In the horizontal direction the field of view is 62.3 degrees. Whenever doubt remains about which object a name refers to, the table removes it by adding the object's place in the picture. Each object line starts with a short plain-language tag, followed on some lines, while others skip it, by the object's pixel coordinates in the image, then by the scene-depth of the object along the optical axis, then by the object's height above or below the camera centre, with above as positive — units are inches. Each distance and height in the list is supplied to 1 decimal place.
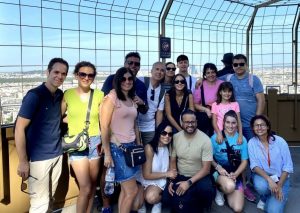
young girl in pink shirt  116.1 -2.0
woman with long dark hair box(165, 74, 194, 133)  113.9 -0.5
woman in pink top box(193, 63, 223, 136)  119.5 +3.3
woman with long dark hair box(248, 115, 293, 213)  105.0 -27.9
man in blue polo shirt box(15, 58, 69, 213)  78.1 -11.4
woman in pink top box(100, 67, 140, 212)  92.2 -11.4
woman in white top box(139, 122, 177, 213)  106.9 -28.6
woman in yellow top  88.1 -7.2
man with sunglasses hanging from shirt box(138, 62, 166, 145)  112.7 -1.6
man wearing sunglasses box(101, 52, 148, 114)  102.6 +6.5
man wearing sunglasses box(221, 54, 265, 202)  121.5 +4.3
